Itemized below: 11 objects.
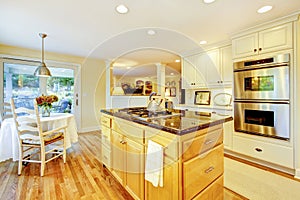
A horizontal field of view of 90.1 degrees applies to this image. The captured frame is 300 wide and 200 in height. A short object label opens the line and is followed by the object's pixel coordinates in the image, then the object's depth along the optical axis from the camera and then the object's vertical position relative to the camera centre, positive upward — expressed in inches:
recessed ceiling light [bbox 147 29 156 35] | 107.2 +48.9
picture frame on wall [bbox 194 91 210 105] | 140.4 +1.0
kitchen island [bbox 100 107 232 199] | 43.4 -18.2
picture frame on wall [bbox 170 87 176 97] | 345.5 +18.9
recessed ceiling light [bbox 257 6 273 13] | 75.8 +46.5
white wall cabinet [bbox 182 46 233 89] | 119.2 +26.8
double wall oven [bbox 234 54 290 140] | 82.8 +1.4
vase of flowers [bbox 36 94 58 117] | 100.3 -2.2
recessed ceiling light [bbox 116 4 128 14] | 76.4 +47.8
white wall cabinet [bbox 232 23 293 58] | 82.6 +35.3
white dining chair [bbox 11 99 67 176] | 83.4 -21.4
